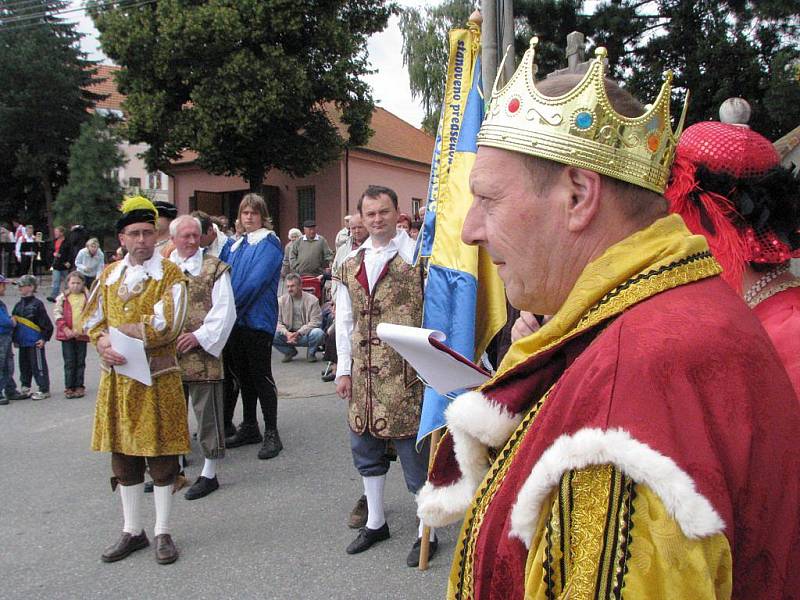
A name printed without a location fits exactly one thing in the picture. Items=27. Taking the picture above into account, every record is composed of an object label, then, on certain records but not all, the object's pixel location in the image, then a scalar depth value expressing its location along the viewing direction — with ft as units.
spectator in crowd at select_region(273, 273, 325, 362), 28.99
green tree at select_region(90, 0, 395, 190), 62.59
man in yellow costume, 12.07
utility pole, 12.44
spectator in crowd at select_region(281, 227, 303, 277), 36.16
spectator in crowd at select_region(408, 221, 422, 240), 30.83
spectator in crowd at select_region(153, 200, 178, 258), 16.61
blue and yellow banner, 11.04
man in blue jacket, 17.62
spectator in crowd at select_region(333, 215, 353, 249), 32.01
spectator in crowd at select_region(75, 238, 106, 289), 46.44
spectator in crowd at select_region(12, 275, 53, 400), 24.22
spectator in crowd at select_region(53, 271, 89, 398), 24.07
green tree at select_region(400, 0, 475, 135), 64.13
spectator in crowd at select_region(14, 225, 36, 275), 66.90
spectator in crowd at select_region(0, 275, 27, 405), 23.39
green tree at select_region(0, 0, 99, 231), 94.27
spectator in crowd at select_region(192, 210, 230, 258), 17.19
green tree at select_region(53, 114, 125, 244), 78.95
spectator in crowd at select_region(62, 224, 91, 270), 52.19
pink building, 79.51
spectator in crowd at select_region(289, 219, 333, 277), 36.78
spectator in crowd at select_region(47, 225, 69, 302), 52.06
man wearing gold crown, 2.72
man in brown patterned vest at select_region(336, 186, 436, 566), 12.13
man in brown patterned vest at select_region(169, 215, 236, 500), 14.97
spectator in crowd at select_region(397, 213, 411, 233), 28.25
